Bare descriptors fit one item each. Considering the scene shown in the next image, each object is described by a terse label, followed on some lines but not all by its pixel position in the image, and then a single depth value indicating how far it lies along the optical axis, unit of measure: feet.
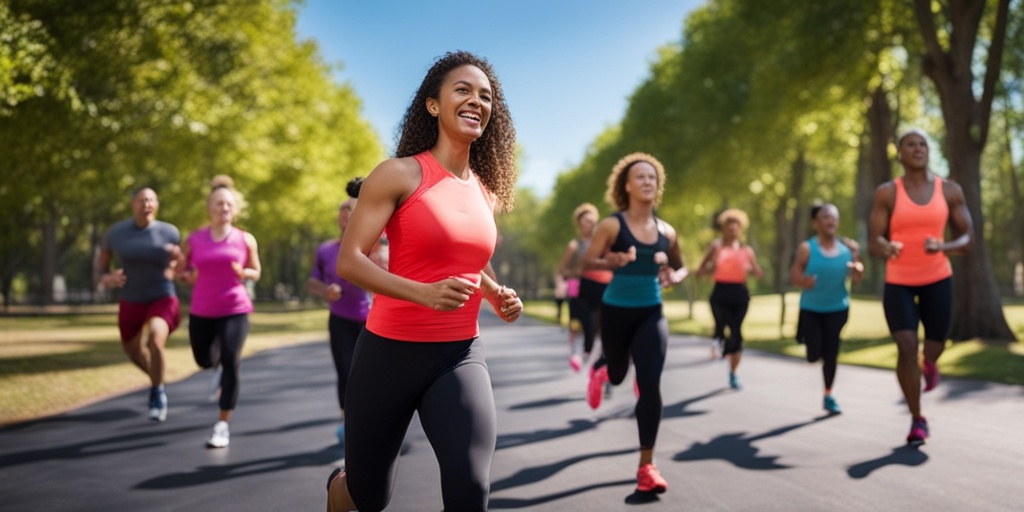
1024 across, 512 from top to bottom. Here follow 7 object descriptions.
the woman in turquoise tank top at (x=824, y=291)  27.76
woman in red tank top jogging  9.73
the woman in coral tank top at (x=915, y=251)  21.81
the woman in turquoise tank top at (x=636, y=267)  18.35
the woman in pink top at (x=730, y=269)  36.17
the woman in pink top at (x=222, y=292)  22.75
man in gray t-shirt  26.55
